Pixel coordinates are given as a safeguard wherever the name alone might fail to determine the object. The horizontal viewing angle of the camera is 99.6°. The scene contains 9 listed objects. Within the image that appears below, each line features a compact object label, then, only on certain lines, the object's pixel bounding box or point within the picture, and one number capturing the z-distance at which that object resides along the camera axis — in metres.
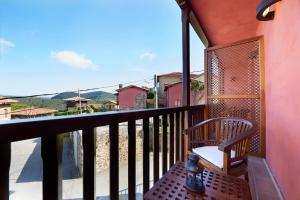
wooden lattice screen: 1.68
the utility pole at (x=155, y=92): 6.76
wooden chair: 1.05
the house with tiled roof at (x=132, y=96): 10.01
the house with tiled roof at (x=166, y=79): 10.17
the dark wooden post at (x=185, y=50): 1.71
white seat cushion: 1.14
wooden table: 0.73
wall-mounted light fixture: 0.74
